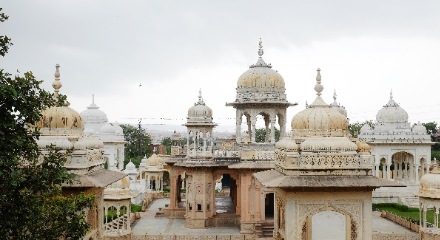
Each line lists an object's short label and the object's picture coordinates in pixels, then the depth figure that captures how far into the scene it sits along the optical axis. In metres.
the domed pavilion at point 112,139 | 41.28
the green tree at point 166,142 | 86.56
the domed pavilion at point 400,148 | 36.12
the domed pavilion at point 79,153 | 13.02
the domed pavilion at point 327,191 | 12.43
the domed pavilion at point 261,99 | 26.75
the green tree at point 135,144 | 69.12
